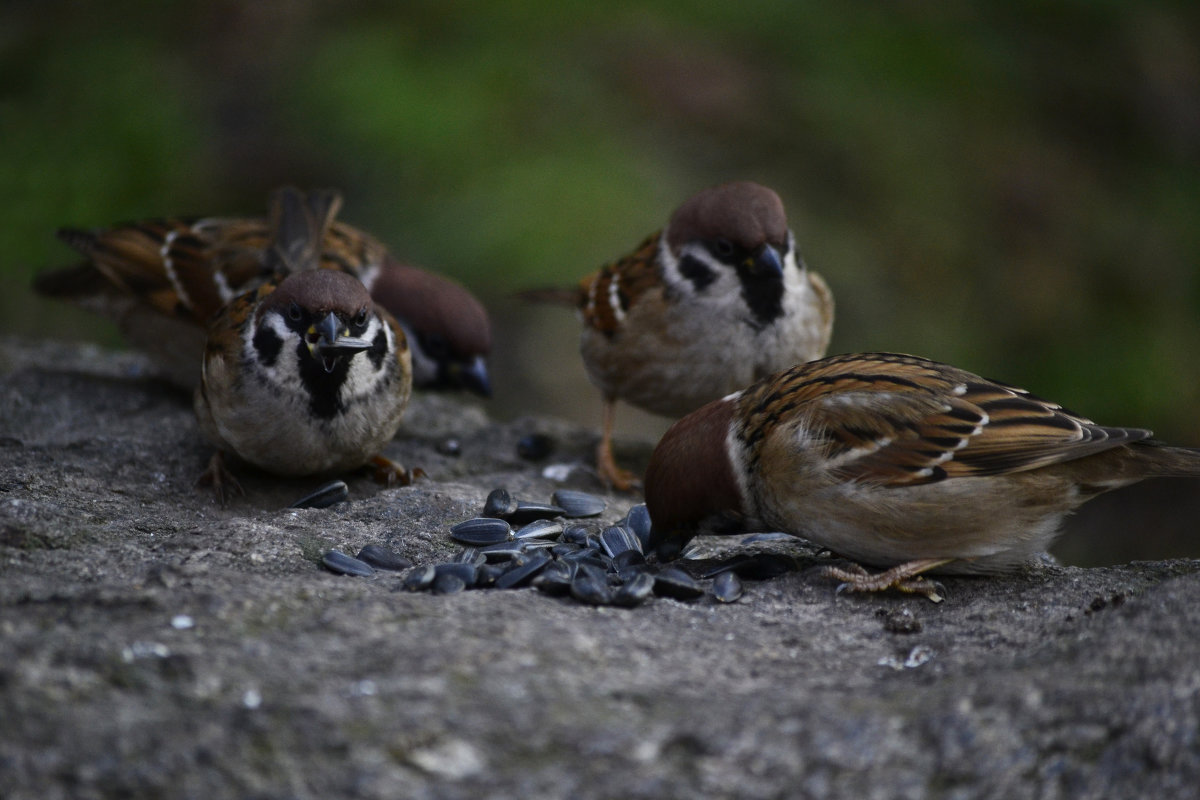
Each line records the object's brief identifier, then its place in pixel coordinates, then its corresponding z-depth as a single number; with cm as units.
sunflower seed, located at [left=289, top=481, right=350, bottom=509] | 748
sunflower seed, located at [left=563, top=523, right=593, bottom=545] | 684
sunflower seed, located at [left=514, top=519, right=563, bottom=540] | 689
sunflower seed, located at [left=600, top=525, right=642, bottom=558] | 664
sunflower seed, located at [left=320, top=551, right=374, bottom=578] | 591
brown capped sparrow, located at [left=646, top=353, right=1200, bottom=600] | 600
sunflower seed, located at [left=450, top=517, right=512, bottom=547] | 669
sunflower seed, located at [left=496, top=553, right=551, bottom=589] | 587
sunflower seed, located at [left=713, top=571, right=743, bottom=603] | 588
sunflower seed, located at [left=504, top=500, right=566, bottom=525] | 722
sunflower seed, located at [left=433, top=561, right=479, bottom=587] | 577
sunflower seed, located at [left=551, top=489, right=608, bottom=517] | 762
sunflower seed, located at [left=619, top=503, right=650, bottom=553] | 709
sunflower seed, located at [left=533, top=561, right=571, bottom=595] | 576
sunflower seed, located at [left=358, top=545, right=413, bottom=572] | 613
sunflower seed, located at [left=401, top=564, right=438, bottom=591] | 559
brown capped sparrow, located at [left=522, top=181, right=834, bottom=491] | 882
